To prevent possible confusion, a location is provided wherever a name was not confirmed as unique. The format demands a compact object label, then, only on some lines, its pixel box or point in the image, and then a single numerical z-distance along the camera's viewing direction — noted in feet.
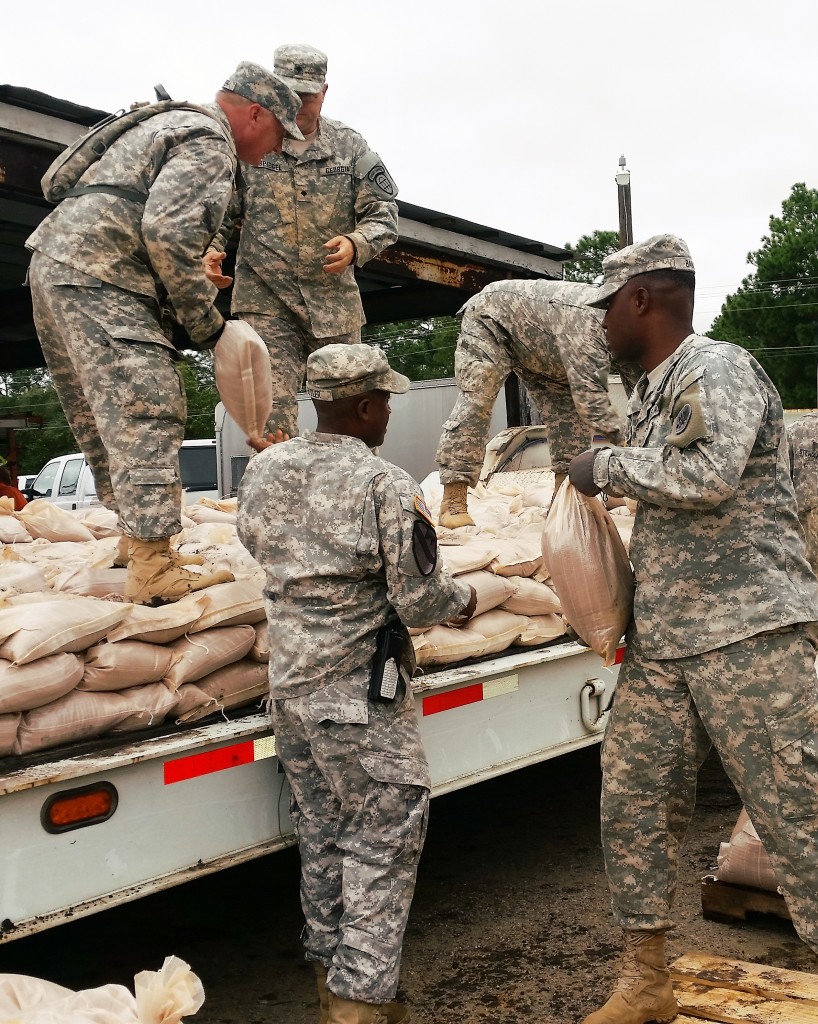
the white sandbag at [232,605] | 9.29
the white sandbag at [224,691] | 8.63
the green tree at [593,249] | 162.71
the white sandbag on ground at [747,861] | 11.03
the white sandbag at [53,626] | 7.96
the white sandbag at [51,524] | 14.49
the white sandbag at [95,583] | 10.68
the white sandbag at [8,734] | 7.50
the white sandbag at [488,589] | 11.33
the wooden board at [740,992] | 8.32
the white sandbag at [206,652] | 8.70
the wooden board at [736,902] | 11.03
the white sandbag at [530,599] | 11.75
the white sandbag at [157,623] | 8.74
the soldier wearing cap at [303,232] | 13.37
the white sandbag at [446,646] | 10.17
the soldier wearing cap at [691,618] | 7.88
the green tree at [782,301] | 111.65
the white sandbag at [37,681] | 7.61
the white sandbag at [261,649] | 9.38
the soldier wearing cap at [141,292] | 9.87
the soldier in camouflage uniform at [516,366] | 15.61
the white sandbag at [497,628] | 10.96
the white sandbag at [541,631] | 11.55
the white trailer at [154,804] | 6.96
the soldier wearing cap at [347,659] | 8.11
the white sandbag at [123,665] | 8.31
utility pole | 60.23
